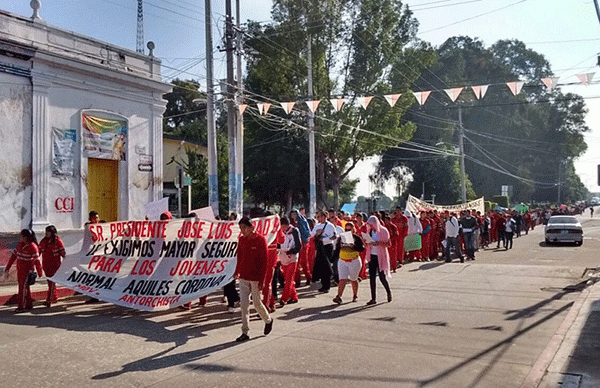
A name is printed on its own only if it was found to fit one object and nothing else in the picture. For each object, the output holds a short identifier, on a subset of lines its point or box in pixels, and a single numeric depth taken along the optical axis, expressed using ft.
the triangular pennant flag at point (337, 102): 69.87
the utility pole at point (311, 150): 88.58
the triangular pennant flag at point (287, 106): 72.69
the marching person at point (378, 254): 36.91
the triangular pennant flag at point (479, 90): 64.09
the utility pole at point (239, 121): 68.08
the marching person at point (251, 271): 27.04
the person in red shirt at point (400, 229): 61.93
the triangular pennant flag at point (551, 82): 57.88
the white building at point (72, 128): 48.14
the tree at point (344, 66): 106.83
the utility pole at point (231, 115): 65.82
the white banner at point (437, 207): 80.14
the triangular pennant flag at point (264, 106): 71.31
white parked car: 89.76
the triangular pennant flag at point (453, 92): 62.12
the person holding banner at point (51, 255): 37.35
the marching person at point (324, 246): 43.24
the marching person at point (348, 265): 37.04
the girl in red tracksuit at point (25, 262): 36.17
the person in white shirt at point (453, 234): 63.57
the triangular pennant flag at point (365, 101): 69.59
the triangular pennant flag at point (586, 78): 55.89
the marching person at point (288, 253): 35.45
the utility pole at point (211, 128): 63.46
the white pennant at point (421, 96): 66.25
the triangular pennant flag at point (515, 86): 59.58
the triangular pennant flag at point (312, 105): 73.61
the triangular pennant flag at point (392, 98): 66.48
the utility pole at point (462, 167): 140.46
